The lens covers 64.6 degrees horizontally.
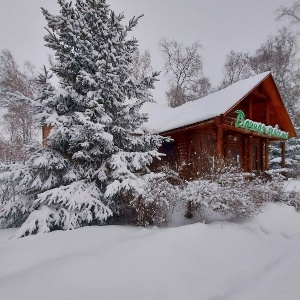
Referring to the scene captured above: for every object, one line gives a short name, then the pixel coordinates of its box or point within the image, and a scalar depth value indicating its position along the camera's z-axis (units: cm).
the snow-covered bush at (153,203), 517
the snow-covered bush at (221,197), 543
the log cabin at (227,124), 1025
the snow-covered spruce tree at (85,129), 511
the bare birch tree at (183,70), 2883
